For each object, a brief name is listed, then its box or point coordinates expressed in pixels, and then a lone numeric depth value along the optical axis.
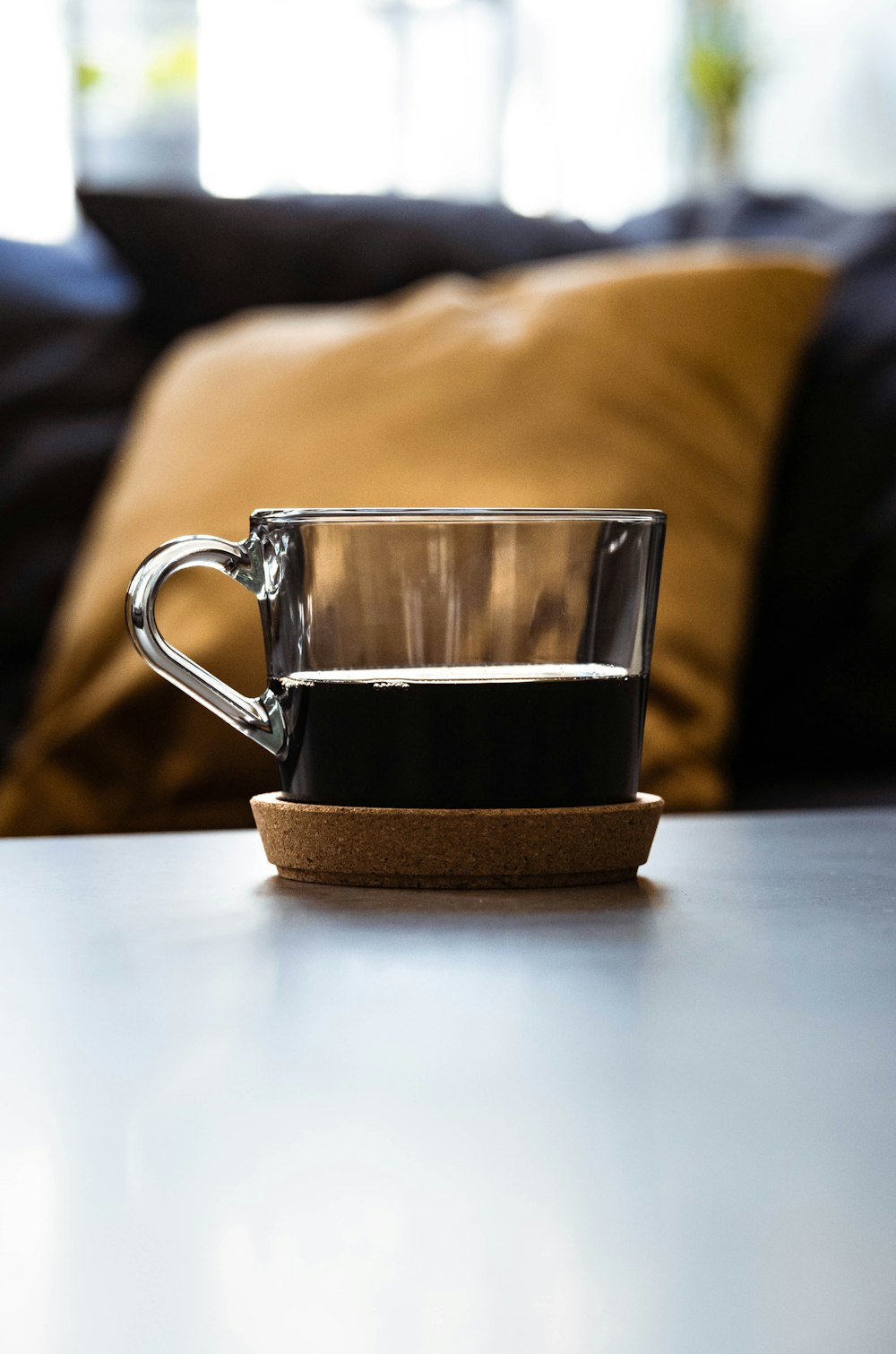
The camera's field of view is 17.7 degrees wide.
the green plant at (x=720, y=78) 4.32
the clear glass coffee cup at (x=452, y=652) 0.60
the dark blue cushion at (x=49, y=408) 1.24
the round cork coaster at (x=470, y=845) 0.60
